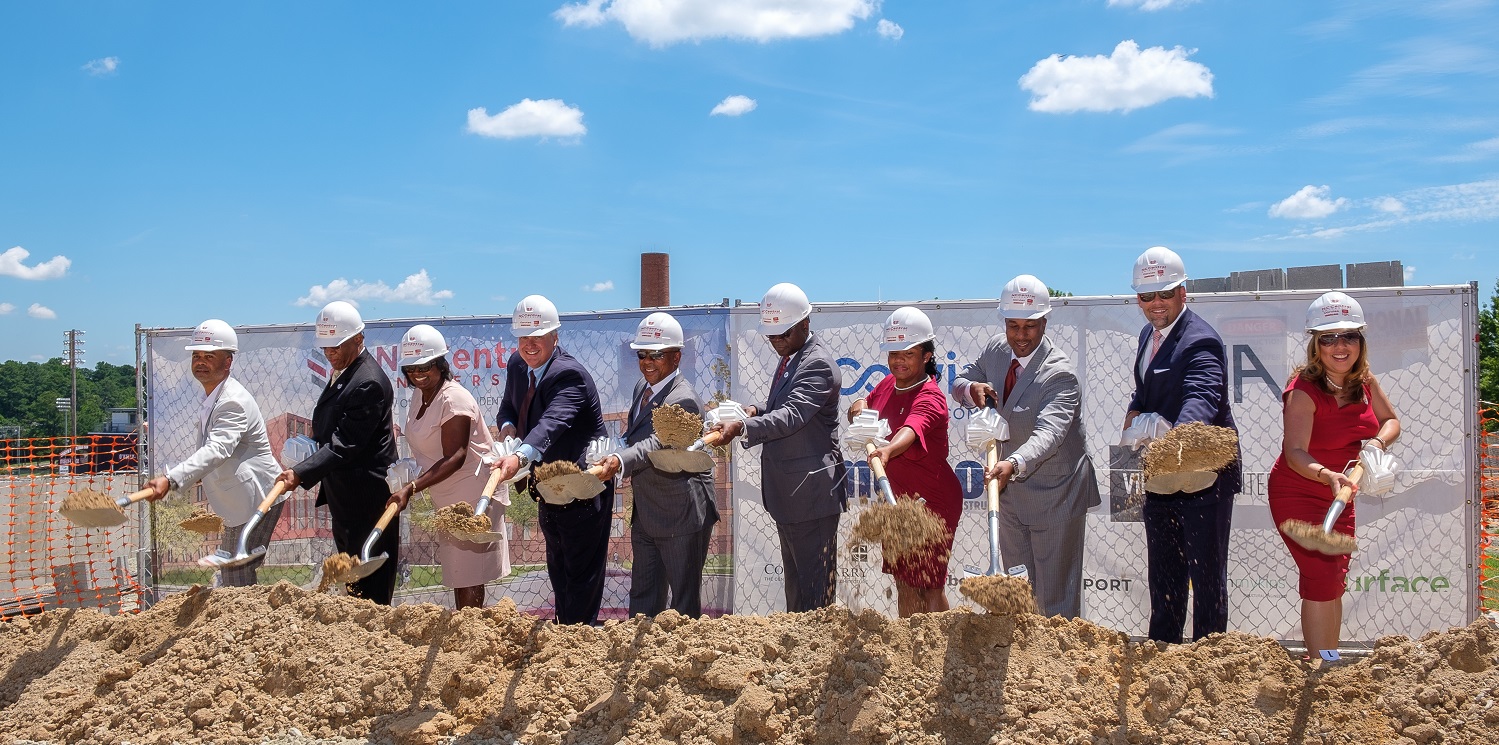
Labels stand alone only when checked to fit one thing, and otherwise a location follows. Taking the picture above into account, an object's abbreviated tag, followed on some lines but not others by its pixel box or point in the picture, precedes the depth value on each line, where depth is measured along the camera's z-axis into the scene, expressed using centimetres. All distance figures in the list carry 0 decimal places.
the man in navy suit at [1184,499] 426
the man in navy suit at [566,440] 505
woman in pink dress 517
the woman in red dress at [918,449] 456
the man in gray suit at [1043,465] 459
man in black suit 523
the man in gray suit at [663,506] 489
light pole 4787
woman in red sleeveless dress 414
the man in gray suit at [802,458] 474
